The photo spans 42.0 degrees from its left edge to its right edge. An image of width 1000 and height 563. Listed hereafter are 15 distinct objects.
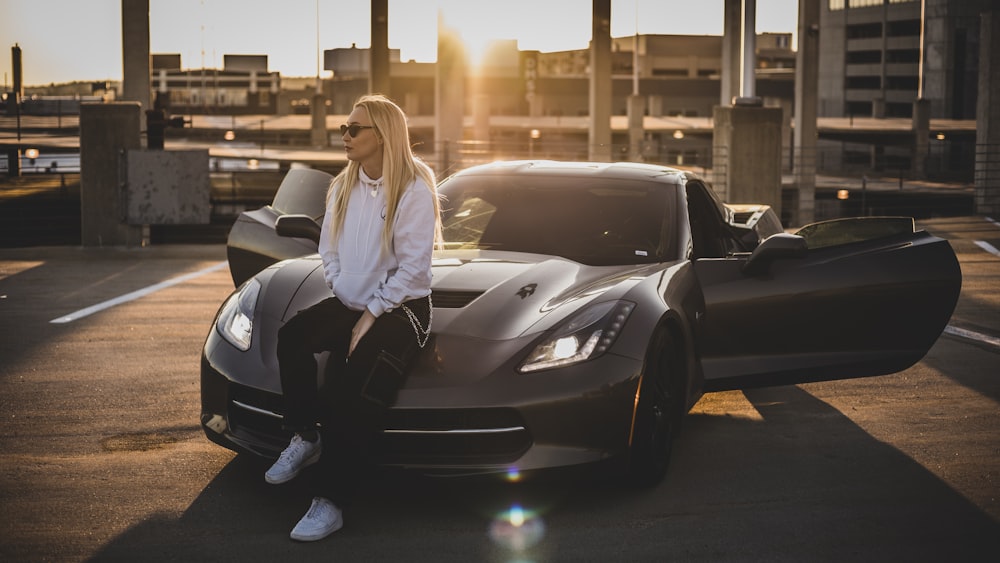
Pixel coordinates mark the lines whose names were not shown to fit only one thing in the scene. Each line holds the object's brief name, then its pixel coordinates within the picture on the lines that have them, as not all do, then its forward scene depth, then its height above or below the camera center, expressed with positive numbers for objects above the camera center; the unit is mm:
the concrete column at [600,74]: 39000 +1924
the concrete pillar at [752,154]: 20688 -306
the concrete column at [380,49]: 33812 +2236
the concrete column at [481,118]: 66375 +819
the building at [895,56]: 106750 +6991
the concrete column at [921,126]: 65250 +467
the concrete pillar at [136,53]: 22656 +1405
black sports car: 4859 -767
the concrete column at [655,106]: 83688 +1819
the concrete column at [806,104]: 36844 +1101
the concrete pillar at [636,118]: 66875 +838
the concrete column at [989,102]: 26380 +684
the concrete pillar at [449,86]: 40688 +1504
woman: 4648 -665
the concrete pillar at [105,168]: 17516 -479
